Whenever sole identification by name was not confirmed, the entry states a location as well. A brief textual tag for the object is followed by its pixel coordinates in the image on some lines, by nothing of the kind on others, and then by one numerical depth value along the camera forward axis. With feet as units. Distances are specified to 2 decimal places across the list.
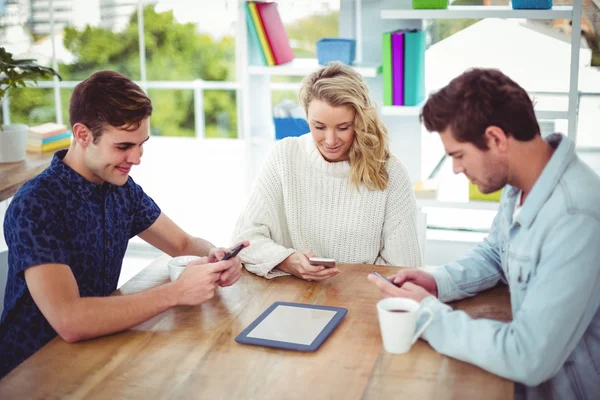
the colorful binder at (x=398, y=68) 11.30
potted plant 10.11
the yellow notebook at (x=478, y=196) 11.67
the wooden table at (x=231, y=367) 4.67
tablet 5.28
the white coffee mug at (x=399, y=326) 5.01
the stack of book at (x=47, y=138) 11.33
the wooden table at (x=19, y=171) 9.52
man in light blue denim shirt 4.76
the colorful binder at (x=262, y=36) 12.07
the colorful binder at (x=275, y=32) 12.14
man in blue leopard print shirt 5.55
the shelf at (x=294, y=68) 11.84
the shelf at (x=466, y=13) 10.80
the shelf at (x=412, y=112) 11.07
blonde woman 7.66
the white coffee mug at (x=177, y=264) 6.49
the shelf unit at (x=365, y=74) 11.93
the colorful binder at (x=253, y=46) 12.19
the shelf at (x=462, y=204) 11.68
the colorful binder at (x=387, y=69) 11.36
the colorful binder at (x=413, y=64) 11.32
